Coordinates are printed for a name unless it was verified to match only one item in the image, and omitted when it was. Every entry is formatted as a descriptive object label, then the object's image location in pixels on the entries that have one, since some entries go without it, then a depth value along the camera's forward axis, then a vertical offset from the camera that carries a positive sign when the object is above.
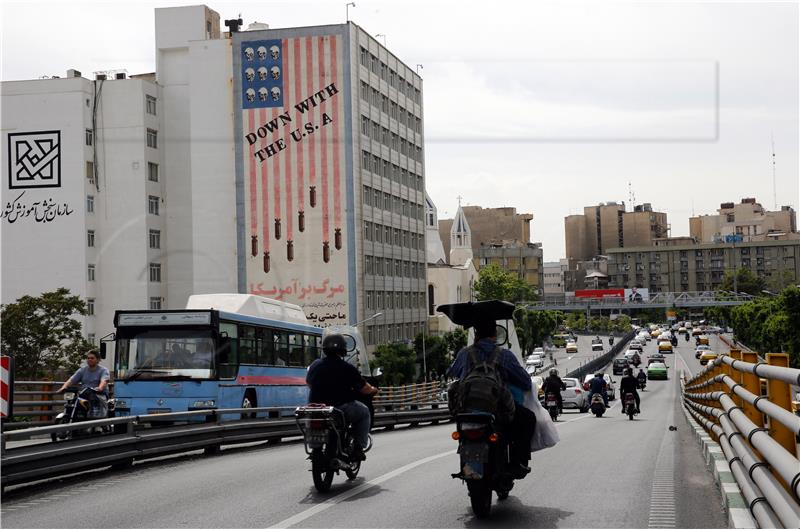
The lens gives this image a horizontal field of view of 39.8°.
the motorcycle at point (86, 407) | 18.70 -1.38
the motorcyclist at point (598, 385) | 34.41 -2.16
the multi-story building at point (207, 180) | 81.88 +11.00
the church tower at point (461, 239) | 172.62 +12.85
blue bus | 24.52 -0.84
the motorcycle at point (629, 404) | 32.75 -2.61
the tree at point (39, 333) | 57.03 -0.31
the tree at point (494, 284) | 153.88 +4.84
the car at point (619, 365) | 92.64 -4.09
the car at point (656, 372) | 88.75 -4.53
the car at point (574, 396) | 46.84 -3.35
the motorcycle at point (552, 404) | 31.70 -2.50
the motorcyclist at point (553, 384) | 31.92 -1.94
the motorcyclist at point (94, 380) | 18.92 -0.94
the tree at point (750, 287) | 197.12 +4.85
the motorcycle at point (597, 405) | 34.66 -2.81
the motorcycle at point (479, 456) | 8.70 -1.09
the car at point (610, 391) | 57.39 -4.08
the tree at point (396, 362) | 80.12 -3.09
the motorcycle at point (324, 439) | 10.77 -1.15
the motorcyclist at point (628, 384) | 32.75 -2.01
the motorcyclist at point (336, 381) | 11.26 -0.61
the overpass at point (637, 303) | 158.50 +2.09
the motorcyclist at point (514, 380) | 9.34 -0.52
